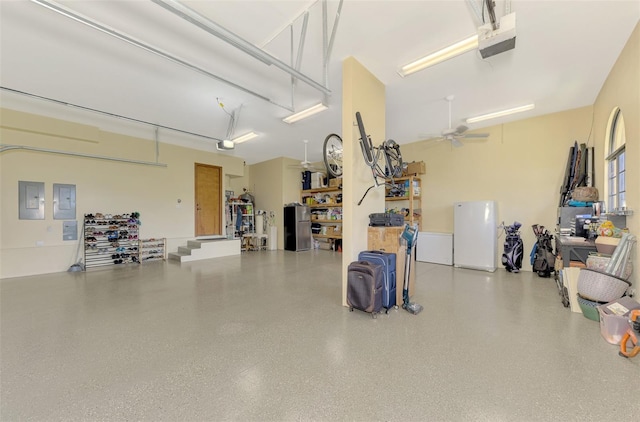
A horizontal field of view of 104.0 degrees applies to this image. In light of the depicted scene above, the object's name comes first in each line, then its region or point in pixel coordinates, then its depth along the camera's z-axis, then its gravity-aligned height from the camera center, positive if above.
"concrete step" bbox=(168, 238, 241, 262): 6.69 -1.01
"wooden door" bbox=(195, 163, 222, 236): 7.94 +0.48
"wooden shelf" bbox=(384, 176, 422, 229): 6.57 +0.39
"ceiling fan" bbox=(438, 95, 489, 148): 4.40 +1.46
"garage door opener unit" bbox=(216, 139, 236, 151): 5.22 +1.46
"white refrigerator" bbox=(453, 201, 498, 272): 5.25 -0.52
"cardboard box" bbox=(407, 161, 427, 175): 6.57 +1.16
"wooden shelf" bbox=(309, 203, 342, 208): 8.54 +0.26
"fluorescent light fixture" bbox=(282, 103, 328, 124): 4.46 +1.87
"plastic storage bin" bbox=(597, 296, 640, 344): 2.28 -1.00
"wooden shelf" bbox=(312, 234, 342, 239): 8.47 -0.80
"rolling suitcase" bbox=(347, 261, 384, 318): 2.88 -0.88
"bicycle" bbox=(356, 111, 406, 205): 3.24 +0.79
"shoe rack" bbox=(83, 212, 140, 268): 5.72 -0.56
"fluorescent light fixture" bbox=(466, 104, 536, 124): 4.60 +1.89
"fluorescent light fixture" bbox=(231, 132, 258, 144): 6.21 +1.94
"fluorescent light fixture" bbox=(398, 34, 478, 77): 2.89 +1.97
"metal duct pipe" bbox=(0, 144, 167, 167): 4.81 +1.36
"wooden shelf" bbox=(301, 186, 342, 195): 8.66 +0.83
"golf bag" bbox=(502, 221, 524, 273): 5.15 -0.81
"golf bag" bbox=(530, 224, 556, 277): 4.72 -0.84
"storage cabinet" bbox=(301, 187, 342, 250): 8.62 +0.00
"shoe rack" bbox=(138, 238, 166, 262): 6.44 -0.91
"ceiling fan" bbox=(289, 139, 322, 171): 7.08 +1.61
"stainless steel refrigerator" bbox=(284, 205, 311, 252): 8.46 -0.50
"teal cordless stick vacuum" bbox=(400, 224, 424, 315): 3.28 -0.53
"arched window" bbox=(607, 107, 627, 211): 3.49 +0.68
